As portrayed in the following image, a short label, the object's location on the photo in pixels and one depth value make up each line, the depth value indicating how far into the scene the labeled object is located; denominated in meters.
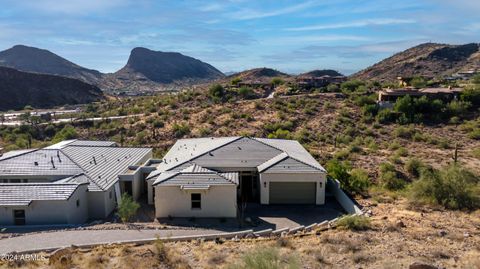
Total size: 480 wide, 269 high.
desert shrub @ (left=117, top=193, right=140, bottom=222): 20.62
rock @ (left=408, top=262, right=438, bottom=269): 11.97
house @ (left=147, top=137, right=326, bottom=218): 21.52
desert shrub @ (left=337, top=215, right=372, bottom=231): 16.95
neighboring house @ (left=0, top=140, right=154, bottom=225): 20.22
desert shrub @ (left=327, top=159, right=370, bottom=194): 26.28
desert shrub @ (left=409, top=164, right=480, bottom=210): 20.17
